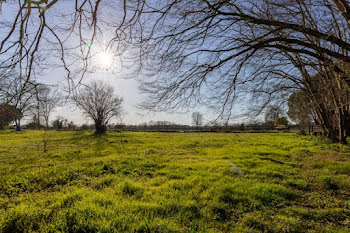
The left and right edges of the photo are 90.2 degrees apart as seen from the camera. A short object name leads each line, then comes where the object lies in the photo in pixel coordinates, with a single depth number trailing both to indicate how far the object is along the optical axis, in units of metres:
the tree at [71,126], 40.19
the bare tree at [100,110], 30.34
